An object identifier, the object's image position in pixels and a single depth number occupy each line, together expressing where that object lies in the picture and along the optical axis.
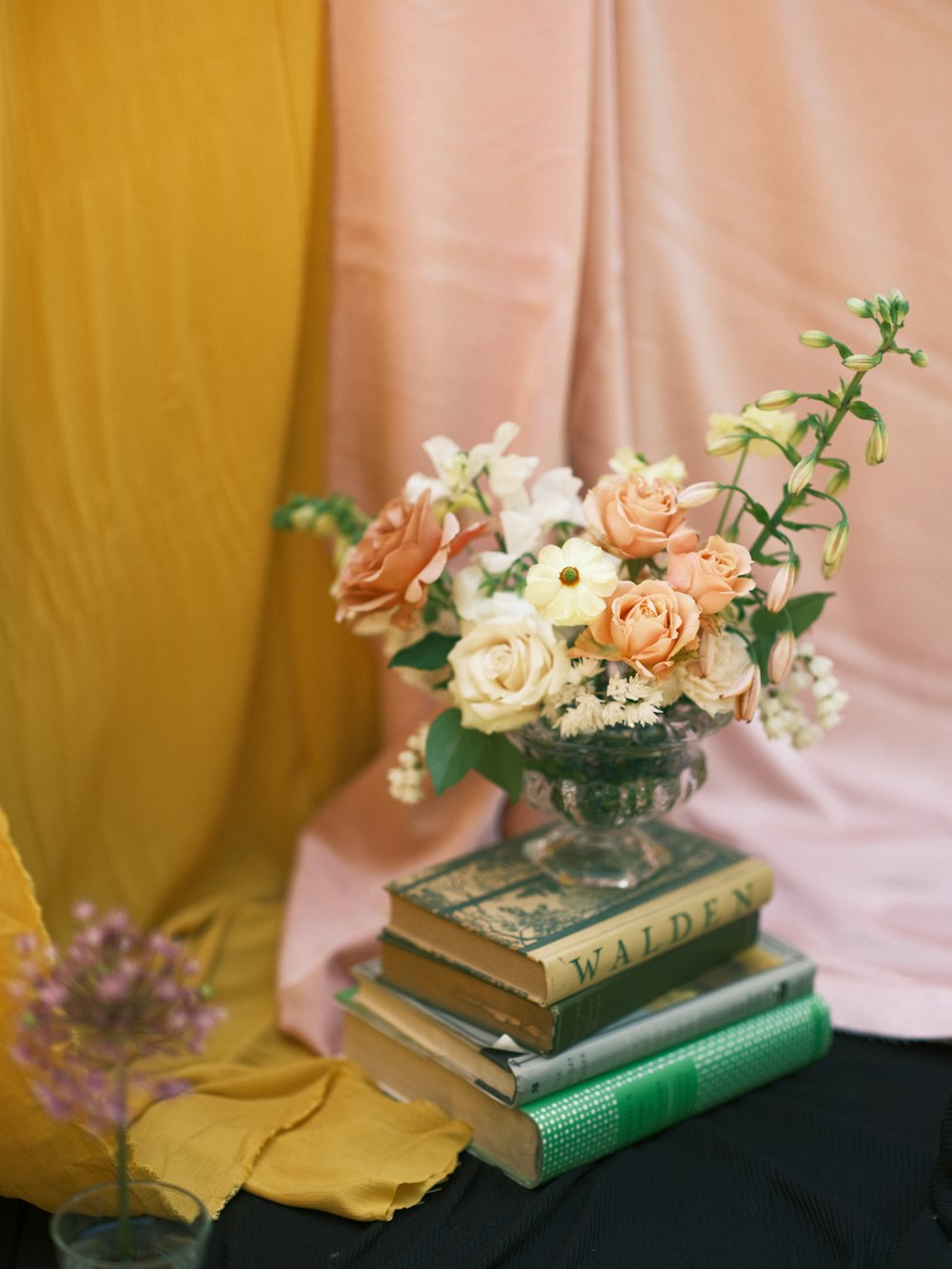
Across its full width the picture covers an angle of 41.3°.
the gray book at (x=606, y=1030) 0.94
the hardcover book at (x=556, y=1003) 0.95
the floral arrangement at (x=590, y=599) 0.87
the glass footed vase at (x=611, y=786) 0.97
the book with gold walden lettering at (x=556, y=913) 0.95
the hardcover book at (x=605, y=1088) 0.93
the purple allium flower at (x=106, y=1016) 0.65
